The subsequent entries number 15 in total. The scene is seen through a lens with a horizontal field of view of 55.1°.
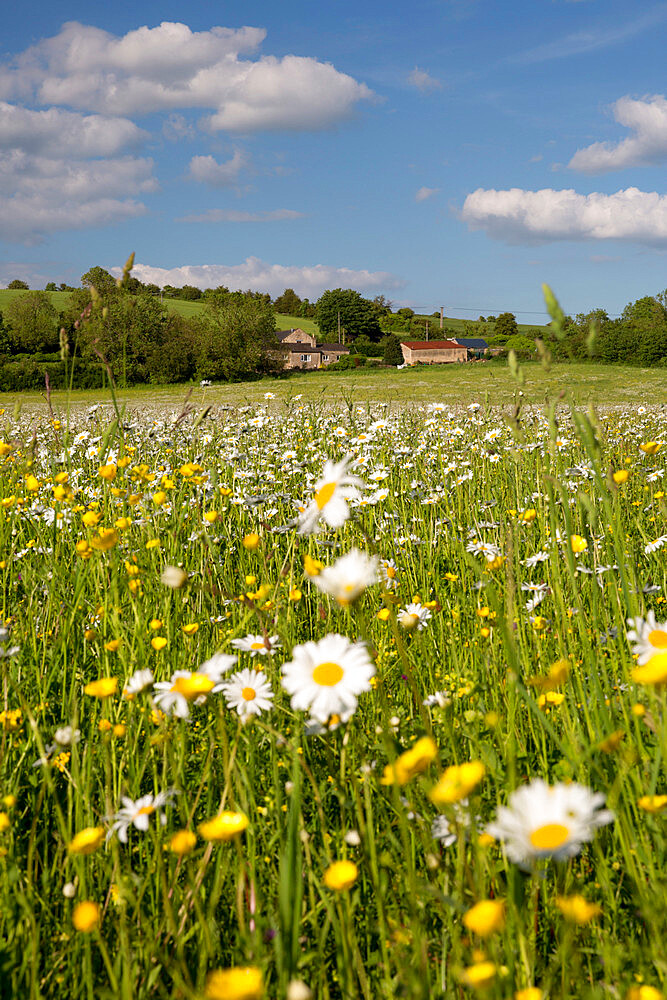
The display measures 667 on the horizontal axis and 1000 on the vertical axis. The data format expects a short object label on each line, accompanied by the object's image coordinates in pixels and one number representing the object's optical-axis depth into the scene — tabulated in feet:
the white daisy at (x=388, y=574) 7.24
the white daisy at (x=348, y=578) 2.95
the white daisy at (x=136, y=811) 4.04
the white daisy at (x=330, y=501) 3.89
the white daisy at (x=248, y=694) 4.48
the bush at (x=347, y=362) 236.82
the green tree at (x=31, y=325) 177.58
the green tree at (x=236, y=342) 142.72
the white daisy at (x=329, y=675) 3.31
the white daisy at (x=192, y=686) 3.59
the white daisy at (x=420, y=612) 6.79
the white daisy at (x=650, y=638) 3.80
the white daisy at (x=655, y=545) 8.98
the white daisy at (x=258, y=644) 5.09
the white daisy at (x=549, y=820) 2.26
